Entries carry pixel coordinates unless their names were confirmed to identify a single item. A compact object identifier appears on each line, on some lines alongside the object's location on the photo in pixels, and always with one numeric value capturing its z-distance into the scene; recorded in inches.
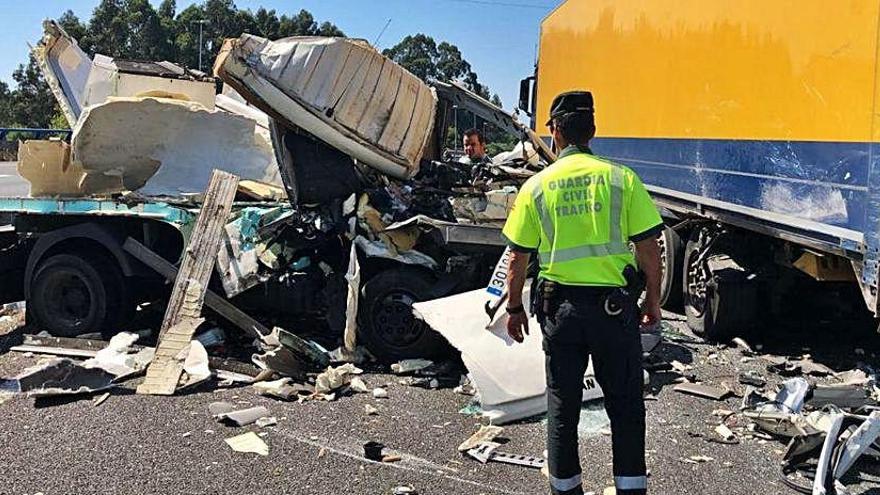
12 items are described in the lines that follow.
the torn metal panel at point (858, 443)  153.8
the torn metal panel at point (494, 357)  188.1
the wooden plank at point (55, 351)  238.8
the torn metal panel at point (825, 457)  147.3
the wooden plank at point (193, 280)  215.9
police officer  129.3
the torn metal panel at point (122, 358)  219.5
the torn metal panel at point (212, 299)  239.3
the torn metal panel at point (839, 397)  191.5
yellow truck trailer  190.4
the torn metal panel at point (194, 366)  210.4
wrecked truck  231.1
